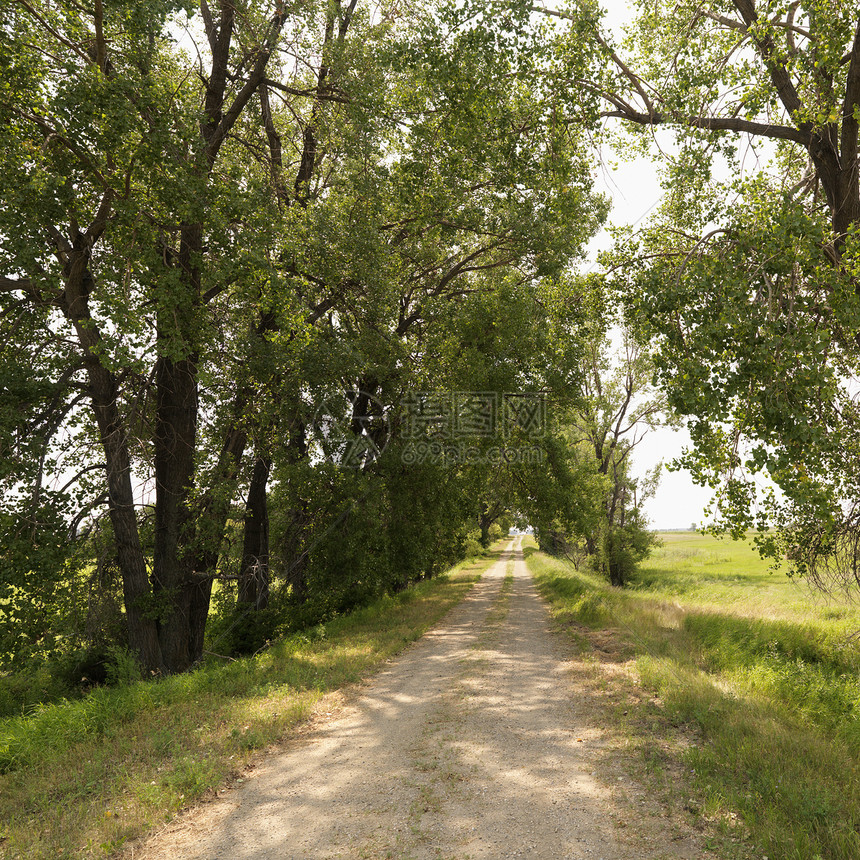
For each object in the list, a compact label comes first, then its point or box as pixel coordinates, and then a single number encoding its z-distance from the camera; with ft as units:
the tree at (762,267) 20.72
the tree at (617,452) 92.53
